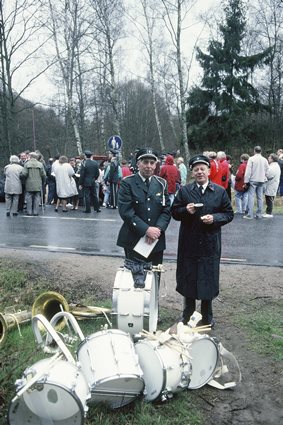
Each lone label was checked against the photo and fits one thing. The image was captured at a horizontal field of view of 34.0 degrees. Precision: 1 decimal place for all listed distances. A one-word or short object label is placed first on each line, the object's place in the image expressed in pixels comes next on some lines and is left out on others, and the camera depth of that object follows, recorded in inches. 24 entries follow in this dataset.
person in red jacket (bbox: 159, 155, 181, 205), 569.0
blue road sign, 755.4
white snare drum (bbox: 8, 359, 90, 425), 117.9
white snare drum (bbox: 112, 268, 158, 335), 171.2
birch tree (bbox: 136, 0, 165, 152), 1172.2
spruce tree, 1328.7
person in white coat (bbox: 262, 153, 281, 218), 550.3
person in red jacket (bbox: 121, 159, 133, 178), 647.1
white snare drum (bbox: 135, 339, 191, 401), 141.9
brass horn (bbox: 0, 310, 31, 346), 179.6
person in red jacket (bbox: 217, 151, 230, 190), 526.3
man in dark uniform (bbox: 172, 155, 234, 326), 198.7
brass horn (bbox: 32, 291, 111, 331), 193.6
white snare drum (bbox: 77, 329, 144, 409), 130.2
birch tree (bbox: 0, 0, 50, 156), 1032.0
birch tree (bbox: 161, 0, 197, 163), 1085.8
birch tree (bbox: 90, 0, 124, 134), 1134.4
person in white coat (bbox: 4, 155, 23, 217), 569.9
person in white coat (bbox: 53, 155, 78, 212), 612.1
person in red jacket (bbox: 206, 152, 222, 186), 513.7
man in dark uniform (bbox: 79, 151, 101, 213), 597.0
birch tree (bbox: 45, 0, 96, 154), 1079.0
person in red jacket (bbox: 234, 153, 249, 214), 561.5
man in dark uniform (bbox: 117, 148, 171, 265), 202.8
